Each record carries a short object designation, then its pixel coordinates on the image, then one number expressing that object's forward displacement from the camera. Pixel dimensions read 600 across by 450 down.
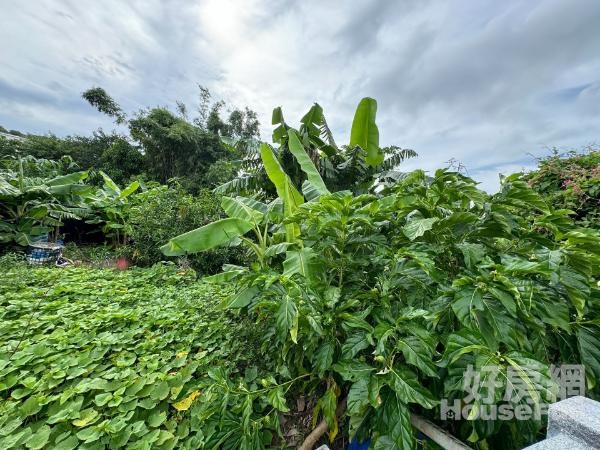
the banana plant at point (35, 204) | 5.58
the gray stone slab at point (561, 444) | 0.77
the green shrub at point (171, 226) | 5.27
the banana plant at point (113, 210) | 6.86
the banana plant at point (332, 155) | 4.16
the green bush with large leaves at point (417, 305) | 0.94
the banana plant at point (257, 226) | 2.34
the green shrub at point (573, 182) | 3.38
